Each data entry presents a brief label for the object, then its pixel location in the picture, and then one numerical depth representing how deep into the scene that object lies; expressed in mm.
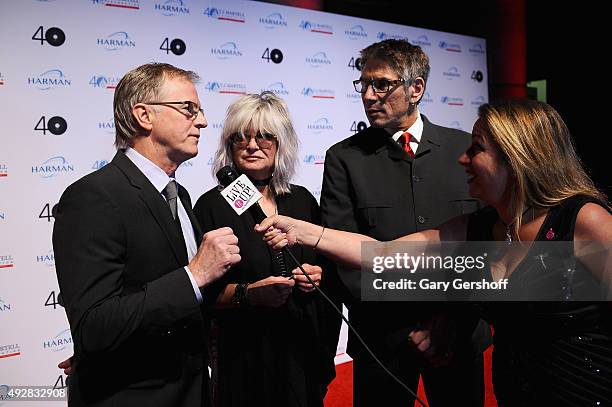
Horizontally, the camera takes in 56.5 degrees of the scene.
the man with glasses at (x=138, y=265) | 1387
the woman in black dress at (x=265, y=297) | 2133
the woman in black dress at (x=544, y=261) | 1412
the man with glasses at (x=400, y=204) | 2035
